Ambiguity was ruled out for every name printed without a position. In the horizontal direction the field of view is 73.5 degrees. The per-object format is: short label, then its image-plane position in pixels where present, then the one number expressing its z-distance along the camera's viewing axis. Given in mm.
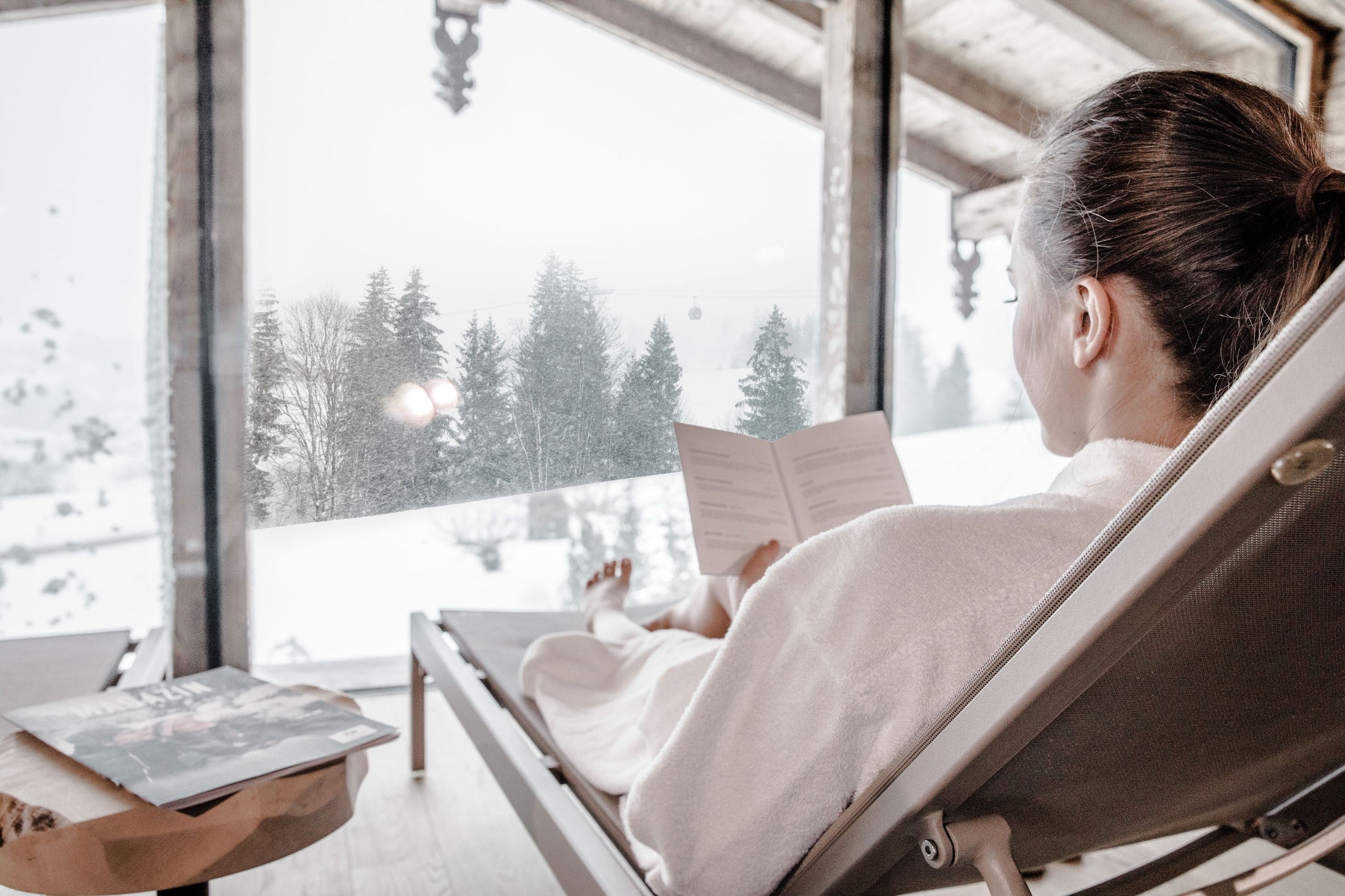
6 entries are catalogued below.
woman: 625
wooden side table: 768
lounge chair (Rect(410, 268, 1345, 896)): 421
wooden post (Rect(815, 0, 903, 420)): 2764
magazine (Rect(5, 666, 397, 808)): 860
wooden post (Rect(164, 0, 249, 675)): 2072
